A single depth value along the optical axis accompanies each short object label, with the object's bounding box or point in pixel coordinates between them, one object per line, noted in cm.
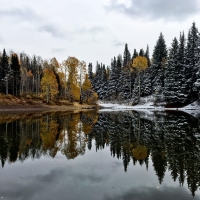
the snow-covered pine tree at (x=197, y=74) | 3925
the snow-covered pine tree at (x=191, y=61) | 4600
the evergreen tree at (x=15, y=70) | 6335
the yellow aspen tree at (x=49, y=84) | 5172
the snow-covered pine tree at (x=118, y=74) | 7451
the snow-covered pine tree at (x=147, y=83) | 5913
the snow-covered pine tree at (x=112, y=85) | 7669
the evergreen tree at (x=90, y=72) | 9501
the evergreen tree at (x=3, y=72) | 6391
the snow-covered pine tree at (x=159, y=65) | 5563
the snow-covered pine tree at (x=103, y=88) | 8431
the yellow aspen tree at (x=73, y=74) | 5484
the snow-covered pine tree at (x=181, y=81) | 4538
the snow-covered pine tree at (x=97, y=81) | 8894
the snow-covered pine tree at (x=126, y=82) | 6762
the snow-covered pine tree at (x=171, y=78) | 4615
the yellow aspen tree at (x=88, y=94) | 5834
